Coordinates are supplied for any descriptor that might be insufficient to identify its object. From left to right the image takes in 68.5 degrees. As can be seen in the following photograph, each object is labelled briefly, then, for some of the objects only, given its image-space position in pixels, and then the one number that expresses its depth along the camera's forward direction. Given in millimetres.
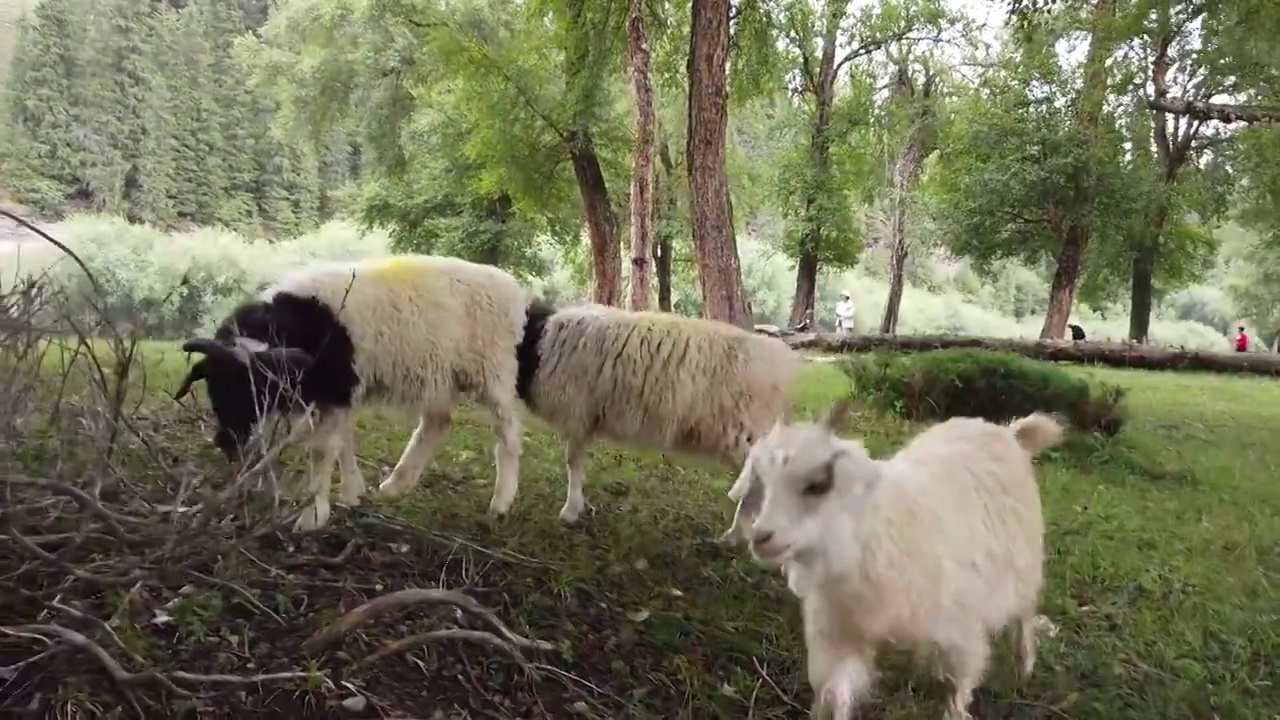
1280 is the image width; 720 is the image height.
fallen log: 13914
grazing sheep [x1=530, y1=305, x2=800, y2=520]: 4453
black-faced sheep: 3660
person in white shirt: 19094
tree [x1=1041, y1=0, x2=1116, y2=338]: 12289
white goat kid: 2324
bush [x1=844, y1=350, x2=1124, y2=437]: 6949
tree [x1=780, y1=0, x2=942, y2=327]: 19406
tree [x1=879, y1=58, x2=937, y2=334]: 19438
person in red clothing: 19828
